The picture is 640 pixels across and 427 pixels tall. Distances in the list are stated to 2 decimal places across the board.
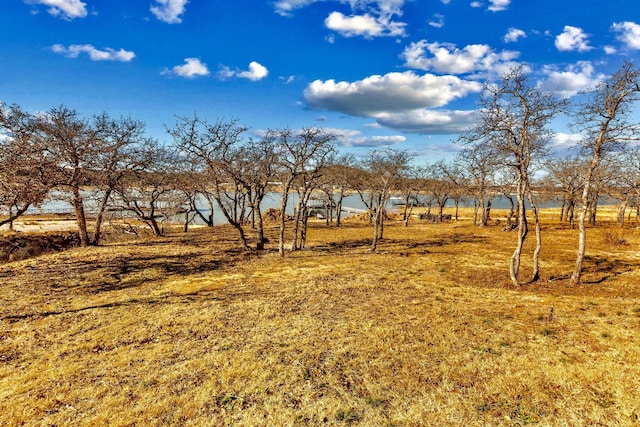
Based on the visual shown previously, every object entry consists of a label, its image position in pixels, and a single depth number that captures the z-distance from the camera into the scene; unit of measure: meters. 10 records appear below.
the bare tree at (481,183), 36.06
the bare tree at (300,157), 20.39
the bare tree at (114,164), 21.19
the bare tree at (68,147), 10.34
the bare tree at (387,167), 24.62
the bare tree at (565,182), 33.62
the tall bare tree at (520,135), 13.56
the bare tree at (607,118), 12.48
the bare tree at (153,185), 25.14
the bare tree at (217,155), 19.84
